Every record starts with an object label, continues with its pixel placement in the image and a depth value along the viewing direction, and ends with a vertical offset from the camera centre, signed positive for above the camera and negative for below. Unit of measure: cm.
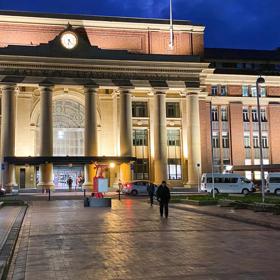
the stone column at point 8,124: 5512 +757
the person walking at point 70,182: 5680 +57
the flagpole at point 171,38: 6041 +1928
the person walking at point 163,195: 2283 -47
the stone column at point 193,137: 5991 +608
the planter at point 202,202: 3088 -120
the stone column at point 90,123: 5716 +773
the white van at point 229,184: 5025 -4
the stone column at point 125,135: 5750 +628
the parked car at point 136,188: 5053 -22
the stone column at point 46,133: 5547 +650
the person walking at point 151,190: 3293 -32
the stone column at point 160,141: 5909 +555
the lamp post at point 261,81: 2930 +641
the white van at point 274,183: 4719 -2
